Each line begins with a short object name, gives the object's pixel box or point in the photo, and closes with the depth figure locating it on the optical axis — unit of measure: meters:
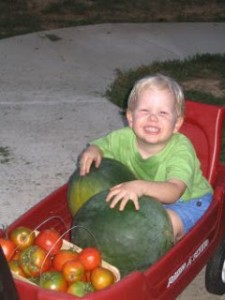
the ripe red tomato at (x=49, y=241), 2.42
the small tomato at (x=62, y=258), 2.34
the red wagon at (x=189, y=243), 2.12
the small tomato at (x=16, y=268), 2.32
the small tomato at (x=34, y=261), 2.31
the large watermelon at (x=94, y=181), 2.76
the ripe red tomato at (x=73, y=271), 2.26
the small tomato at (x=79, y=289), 2.19
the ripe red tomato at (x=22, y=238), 2.44
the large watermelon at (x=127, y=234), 2.41
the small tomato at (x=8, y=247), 2.38
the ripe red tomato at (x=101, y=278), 2.23
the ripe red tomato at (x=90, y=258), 2.29
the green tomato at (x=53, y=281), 2.21
